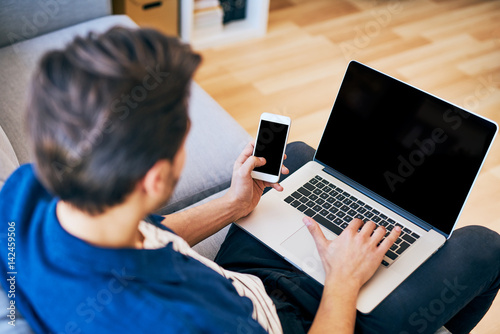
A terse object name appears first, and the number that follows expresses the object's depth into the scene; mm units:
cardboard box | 2375
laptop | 1058
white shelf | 2670
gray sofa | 1413
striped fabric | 816
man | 582
